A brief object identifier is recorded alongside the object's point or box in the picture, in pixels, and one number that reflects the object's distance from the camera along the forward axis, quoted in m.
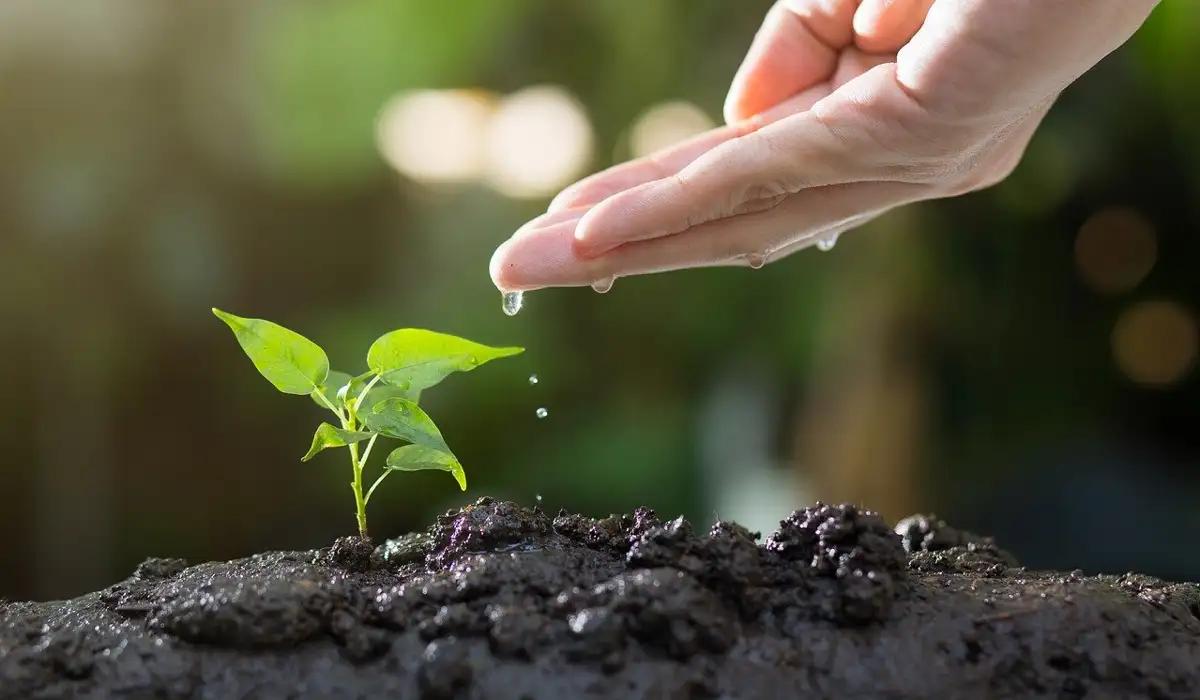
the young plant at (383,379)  0.61
